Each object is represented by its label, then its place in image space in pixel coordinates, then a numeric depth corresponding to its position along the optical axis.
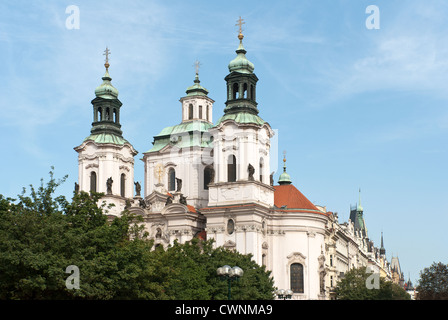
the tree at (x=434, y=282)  61.28
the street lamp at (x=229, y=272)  39.75
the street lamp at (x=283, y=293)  60.95
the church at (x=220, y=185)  74.00
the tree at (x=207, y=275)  53.72
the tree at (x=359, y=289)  80.62
